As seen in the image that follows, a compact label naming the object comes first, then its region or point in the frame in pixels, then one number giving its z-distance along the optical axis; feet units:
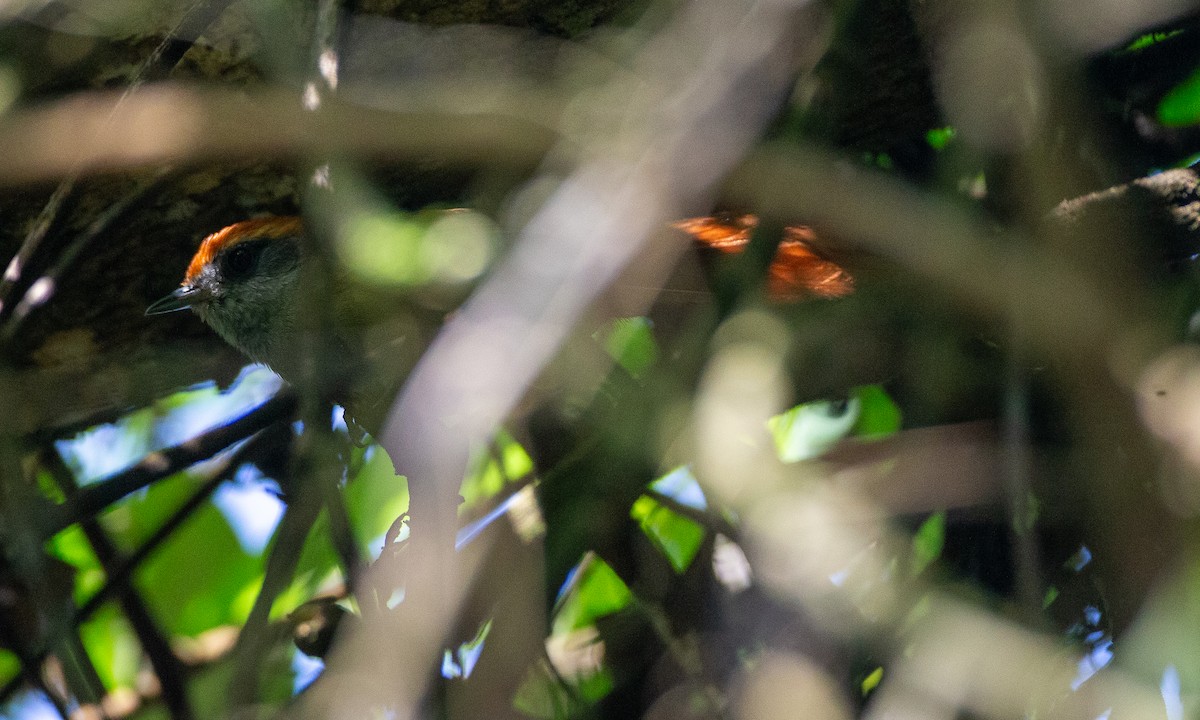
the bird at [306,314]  12.28
